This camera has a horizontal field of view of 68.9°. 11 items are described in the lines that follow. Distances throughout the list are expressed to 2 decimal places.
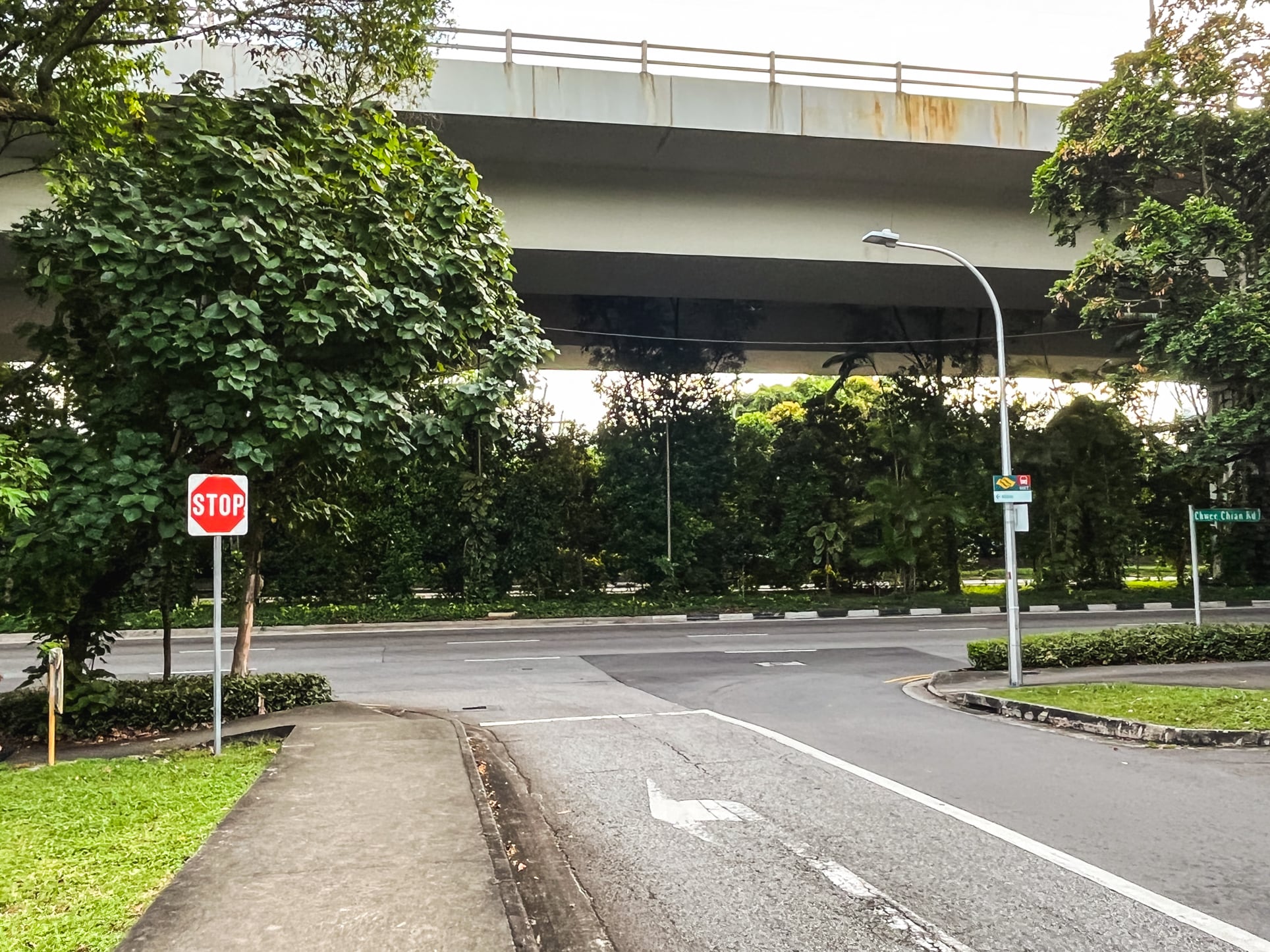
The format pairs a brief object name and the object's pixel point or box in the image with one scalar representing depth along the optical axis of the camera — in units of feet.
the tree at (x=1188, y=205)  51.98
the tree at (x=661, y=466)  92.73
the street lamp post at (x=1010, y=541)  42.29
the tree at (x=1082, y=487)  95.71
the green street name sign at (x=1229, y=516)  53.93
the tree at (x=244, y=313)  28.84
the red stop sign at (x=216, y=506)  28.09
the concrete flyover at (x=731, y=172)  56.44
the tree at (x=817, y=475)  98.27
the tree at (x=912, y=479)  92.48
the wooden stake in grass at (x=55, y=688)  27.73
